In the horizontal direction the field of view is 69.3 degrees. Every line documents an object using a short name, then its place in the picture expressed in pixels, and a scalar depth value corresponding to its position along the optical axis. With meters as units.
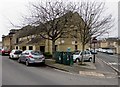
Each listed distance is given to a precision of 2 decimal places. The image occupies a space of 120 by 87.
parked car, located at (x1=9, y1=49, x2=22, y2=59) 11.03
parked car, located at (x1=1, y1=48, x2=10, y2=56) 15.74
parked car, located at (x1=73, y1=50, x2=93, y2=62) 9.76
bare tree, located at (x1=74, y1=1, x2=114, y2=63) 8.27
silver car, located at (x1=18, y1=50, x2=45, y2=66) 7.94
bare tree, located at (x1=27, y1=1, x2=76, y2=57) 9.44
